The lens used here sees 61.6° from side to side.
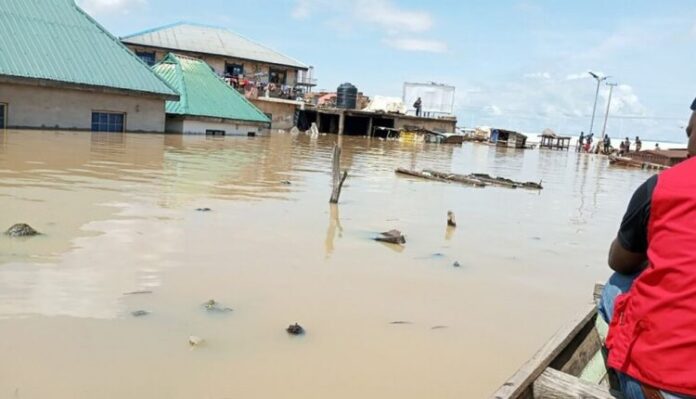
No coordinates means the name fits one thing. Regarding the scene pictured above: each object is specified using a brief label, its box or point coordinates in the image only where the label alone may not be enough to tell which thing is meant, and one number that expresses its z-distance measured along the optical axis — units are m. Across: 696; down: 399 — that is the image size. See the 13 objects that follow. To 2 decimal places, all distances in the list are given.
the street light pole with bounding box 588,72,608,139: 53.49
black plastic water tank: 45.88
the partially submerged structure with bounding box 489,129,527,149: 53.12
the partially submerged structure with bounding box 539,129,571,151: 57.81
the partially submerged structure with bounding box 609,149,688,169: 34.38
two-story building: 43.38
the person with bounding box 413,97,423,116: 49.84
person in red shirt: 2.00
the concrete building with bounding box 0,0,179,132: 22.45
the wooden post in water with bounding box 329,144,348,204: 11.37
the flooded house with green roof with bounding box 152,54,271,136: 29.50
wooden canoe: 2.40
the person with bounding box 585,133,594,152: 53.92
